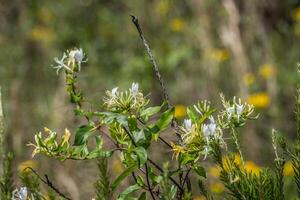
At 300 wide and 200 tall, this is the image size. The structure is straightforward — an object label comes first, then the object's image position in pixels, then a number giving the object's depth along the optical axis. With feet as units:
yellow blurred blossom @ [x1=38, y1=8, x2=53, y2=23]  36.44
